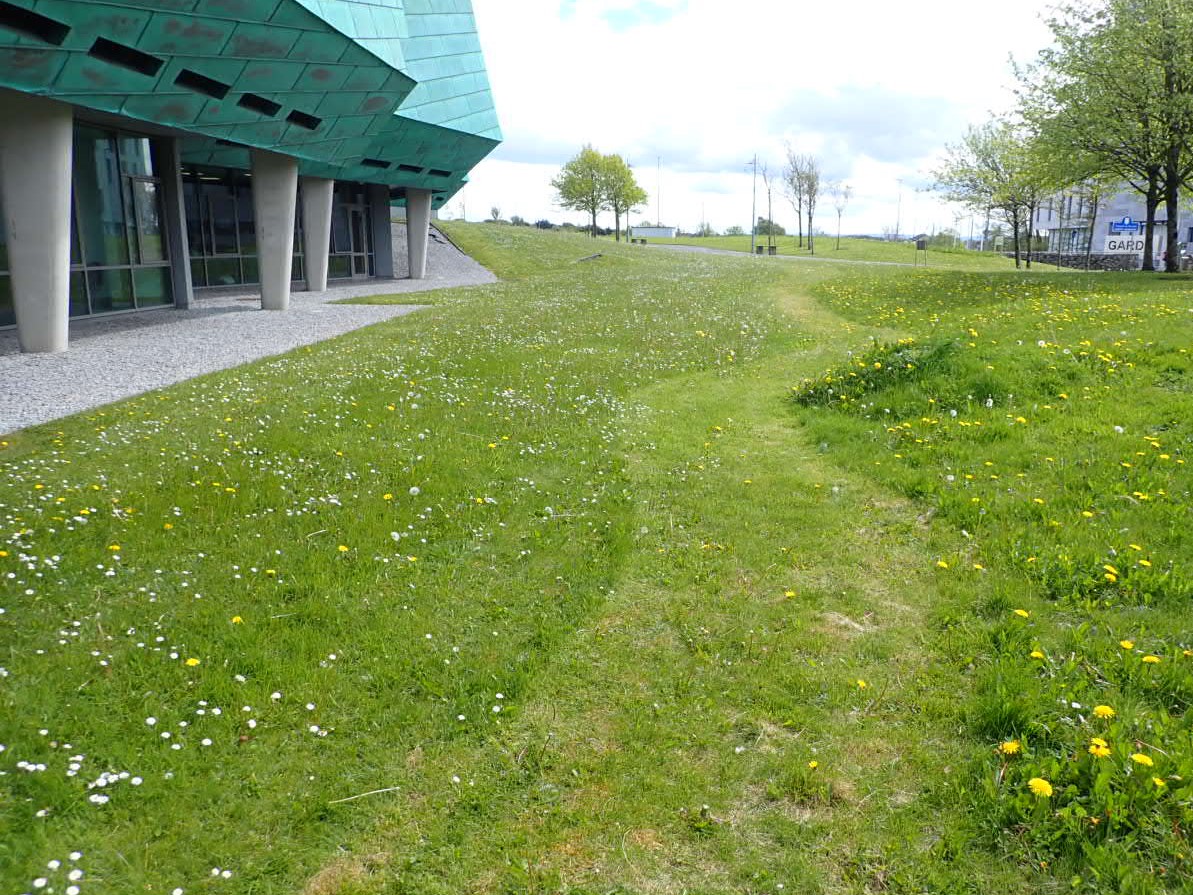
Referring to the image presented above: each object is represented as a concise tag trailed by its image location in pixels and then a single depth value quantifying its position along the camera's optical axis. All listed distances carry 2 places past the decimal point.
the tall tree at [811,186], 90.19
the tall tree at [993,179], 47.62
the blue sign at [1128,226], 61.47
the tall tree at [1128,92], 23.25
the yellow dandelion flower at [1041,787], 3.57
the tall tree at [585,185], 87.06
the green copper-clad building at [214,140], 15.22
